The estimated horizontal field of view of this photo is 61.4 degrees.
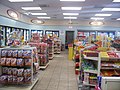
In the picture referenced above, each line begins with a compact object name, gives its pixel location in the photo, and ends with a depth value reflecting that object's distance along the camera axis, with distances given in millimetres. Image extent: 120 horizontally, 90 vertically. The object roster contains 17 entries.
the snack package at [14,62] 3065
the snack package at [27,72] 3045
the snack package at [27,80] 3041
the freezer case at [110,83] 1079
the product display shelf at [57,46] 9154
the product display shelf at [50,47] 6784
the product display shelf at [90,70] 2692
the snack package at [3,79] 3051
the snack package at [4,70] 3125
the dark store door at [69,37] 11463
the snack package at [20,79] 3036
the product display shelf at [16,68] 3053
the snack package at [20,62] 3058
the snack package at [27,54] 3071
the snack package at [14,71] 3070
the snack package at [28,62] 3068
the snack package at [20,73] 3051
